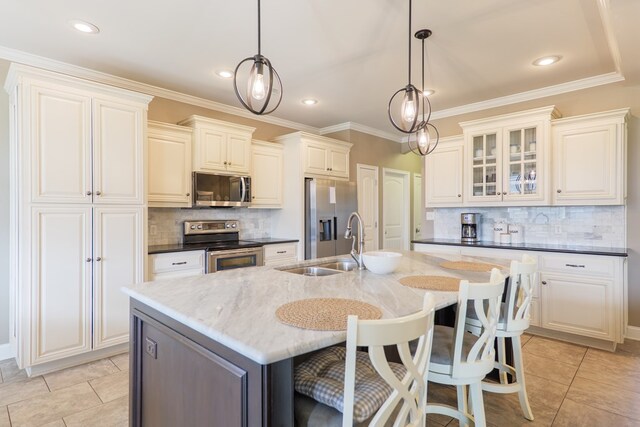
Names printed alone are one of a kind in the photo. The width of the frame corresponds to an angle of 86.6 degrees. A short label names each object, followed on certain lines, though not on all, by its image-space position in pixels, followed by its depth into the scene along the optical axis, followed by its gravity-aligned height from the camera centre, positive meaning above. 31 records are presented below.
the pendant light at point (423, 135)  2.56 +0.64
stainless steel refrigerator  4.42 -0.04
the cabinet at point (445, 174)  4.21 +0.50
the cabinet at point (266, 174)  4.35 +0.51
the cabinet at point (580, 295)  2.96 -0.76
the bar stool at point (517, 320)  1.84 -0.62
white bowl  2.07 -0.31
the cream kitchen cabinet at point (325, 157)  4.50 +0.78
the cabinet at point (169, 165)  3.39 +0.50
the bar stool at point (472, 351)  1.41 -0.66
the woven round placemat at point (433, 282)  1.69 -0.37
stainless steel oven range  3.53 -0.36
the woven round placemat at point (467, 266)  2.26 -0.37
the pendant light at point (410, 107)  2.21 +0.69
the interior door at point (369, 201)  5.30 +0.19
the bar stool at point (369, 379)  0.90 -0.58
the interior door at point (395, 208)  5.81 +0.08
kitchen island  0.99 -0.42
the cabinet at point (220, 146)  3.69 +0.76
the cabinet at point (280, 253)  4.09 -0.50
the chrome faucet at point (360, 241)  2.22 -0.19
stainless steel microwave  3.71 +0.26
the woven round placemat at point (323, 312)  1.12 -0.37
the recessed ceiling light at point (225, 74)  3.27 +1.36
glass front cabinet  3.53 +0.60
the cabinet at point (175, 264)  3.19 -0.50
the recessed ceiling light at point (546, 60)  3.00 +1.38
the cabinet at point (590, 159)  3.15 +0.52
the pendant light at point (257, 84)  1.76 +0.69
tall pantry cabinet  2.53 -0.01
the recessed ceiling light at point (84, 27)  2.42 +1.35
